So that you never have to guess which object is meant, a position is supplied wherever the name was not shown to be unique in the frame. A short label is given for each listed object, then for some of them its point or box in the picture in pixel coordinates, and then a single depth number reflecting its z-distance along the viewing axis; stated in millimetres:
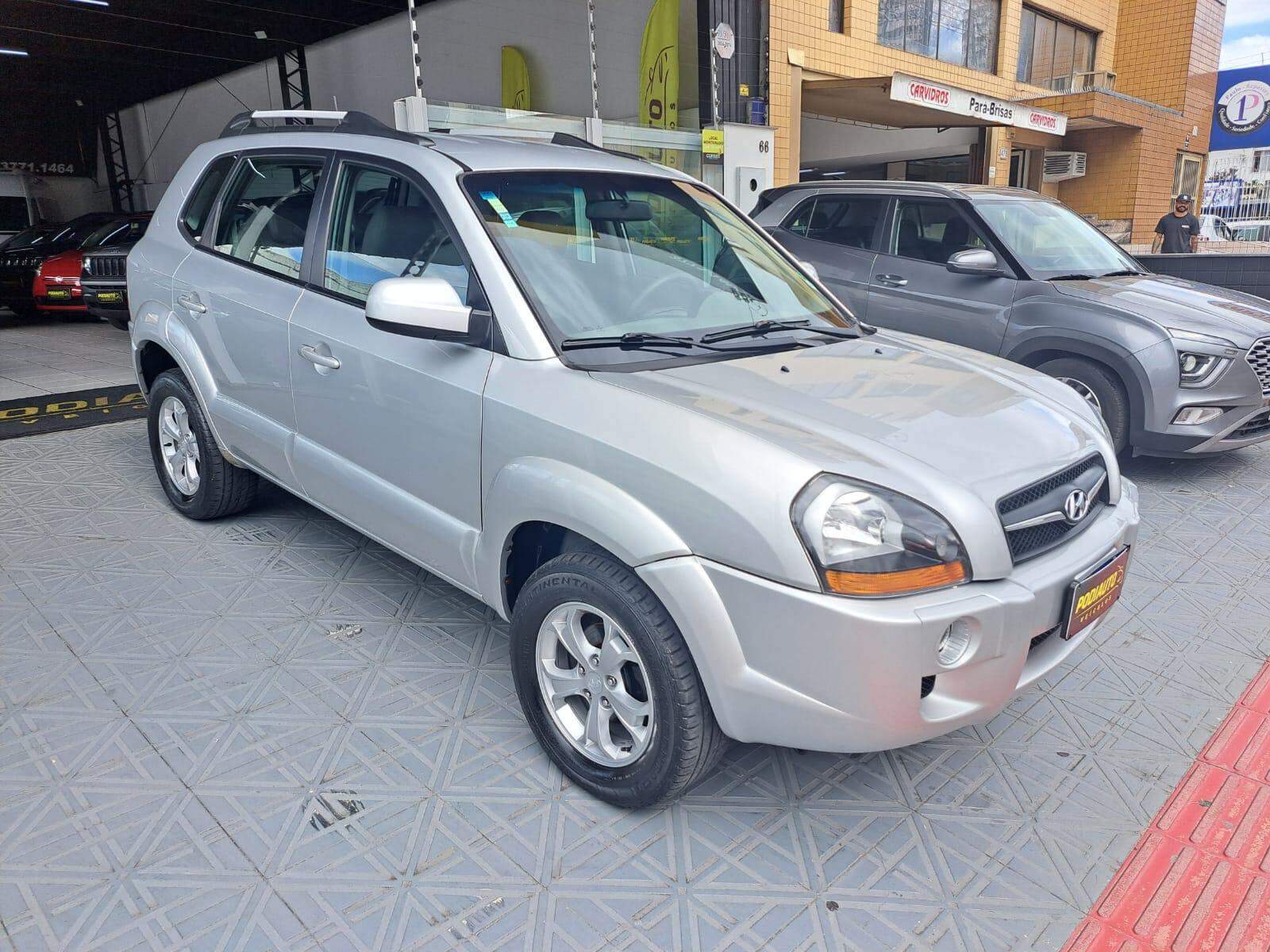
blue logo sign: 22391
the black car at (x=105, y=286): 9805
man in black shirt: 11617
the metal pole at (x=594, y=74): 10125
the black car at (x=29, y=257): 12672
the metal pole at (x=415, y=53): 8430
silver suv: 2027
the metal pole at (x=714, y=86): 11336
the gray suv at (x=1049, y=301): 5035
